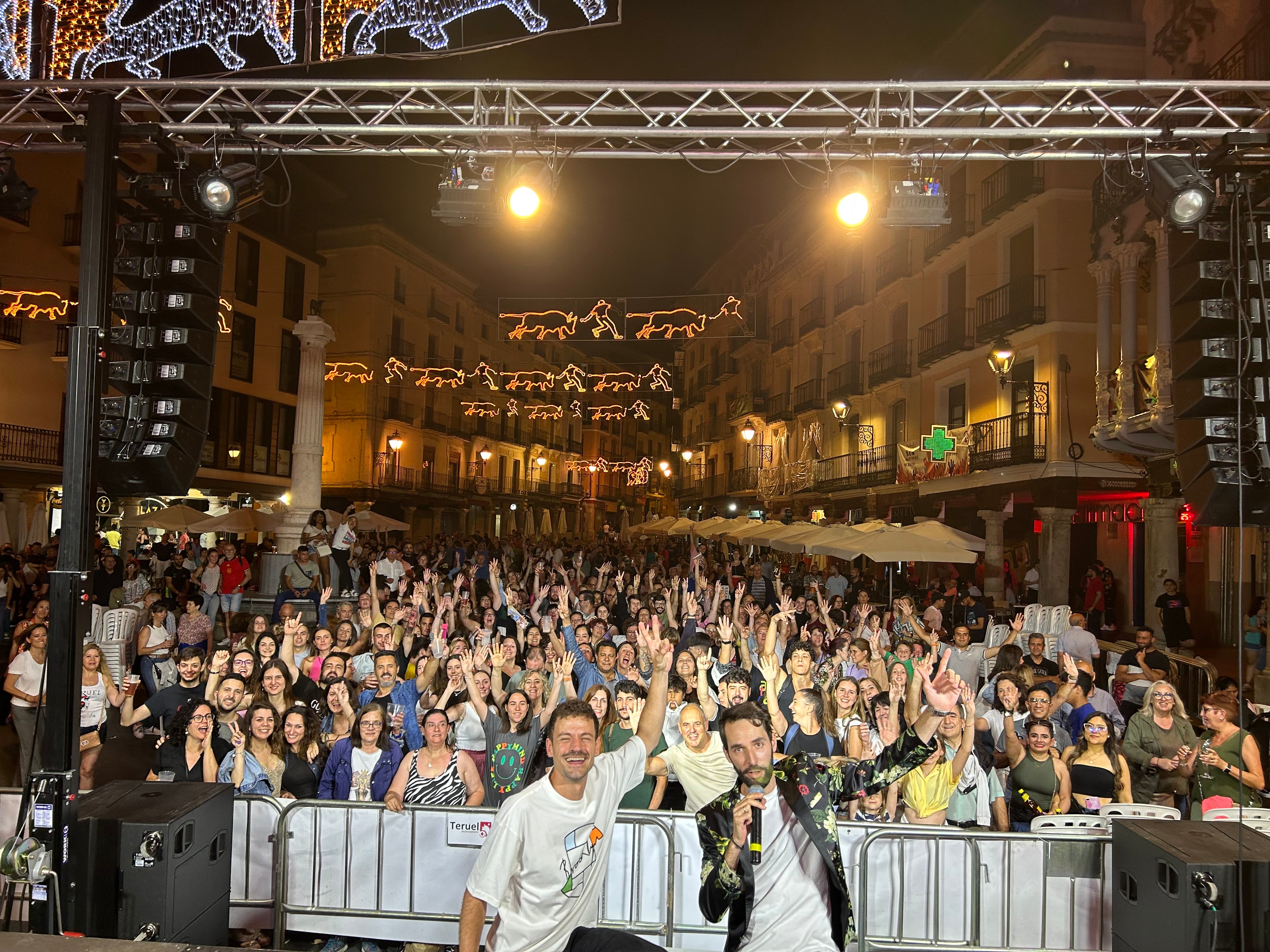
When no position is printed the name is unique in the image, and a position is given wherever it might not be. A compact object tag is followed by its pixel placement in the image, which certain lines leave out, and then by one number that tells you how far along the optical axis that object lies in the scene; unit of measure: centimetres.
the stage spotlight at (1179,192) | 555
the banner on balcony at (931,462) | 2073
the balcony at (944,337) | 2075
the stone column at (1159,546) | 1450
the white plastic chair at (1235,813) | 494
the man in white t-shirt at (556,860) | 290
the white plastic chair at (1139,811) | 490
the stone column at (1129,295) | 1466
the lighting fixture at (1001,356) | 1739
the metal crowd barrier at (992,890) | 445
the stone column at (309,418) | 1647
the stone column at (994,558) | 1916
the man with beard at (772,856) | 298
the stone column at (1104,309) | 1521
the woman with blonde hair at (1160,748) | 604
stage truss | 600
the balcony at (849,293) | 2831
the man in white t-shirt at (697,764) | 487
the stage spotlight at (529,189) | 673
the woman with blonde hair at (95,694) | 654
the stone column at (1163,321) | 1197
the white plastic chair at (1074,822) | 457
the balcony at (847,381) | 2781
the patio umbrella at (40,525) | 2186
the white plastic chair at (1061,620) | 1024
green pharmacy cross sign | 1958
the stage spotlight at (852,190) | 662
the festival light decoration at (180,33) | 609
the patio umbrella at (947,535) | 1237
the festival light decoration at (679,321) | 1592
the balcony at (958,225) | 2108
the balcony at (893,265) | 2519
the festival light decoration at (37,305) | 1781
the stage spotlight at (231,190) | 586
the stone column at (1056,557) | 1745
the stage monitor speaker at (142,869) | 364
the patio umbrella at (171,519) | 1702
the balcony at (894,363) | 2483
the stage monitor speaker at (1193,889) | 332
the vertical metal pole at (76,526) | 372
